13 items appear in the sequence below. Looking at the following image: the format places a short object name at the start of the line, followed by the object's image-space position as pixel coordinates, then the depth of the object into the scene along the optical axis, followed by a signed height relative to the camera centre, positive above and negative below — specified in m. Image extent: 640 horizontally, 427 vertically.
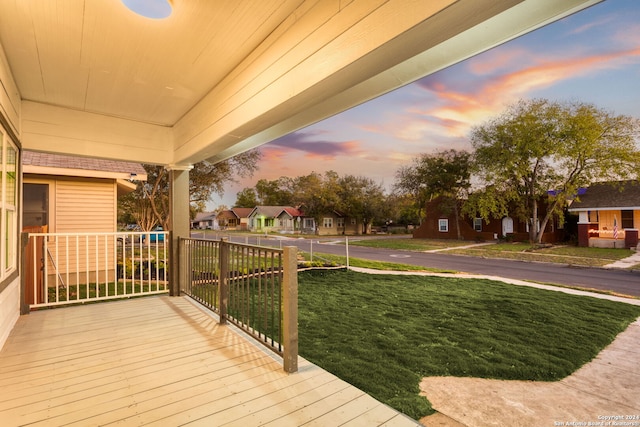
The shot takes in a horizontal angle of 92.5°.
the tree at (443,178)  20.92 +2.78
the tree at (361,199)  29.98 +1.98
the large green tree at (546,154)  14.91 +3.14
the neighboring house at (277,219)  35.06 +0.20
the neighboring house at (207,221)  48.85 +0.17
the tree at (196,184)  13.48 +1.77
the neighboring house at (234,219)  44.41 +0.45
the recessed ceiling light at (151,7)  2.00 +1.44
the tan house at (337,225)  30.50 -0.57
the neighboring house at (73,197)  6.43 +0.62
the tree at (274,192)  44.75 +4.47
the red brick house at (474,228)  18.92 -0.78
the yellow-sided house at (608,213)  14.75 +0.04
